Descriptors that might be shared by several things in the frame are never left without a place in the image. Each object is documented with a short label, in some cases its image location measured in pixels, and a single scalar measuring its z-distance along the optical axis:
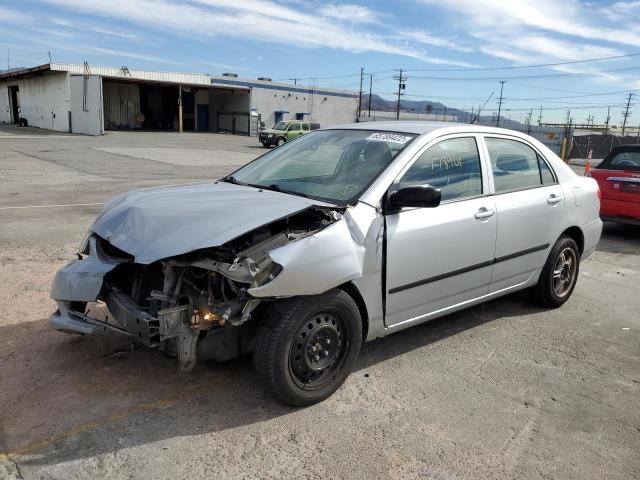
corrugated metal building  38.84
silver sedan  3.04
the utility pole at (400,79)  80.25
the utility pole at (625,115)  100.81
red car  8.48
